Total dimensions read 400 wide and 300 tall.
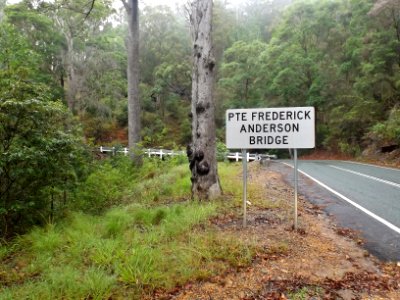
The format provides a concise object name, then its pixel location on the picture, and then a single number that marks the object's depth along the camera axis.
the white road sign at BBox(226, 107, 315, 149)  5.92
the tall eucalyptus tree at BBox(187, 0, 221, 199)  7.89
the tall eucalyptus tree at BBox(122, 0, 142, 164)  16.20
